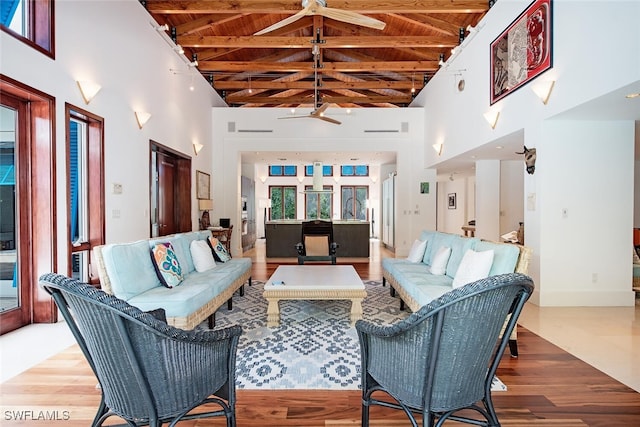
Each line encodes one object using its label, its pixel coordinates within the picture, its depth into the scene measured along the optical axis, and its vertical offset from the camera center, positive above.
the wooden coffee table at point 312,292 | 3.33 -0.83
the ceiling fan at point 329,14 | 3.35 +2.00
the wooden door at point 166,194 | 6.10 +0.25
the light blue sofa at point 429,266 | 2.78 -0.71
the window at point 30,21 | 2.95 +1.71
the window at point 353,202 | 14.55 +0.23
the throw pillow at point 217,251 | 4.52 -0.59
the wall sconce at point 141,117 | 4.93 +1.31
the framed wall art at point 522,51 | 3.90 +2.00
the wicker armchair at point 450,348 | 1.33 -0.59
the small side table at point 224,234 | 7.27 -0.58
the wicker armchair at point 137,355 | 1.28 -0.61
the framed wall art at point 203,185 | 7.43 +0.51
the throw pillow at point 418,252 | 4.52 -0.59
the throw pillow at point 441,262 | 3.72 -0.60
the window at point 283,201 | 14.66 +0.28
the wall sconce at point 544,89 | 3.83 +1.35
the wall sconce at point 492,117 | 5.07 +1.36
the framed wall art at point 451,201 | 12.83 +0.25
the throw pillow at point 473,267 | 2.83 -0.51
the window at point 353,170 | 14.41 +1.58
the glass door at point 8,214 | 3.21 -0.06
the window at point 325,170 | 14.49 +1.60
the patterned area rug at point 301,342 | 2.36 -1.18
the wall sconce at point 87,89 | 3.75 +1.32
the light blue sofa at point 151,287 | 2.67 -0.71
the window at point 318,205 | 14.50 +0.11
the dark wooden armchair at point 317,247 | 5.98 -0.72
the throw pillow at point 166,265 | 3.12 -0.54
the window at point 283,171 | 14.59 +1.56
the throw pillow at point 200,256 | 3.96 -0.58
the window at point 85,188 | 3.91 +0.23
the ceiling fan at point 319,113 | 5.40 +1.58
